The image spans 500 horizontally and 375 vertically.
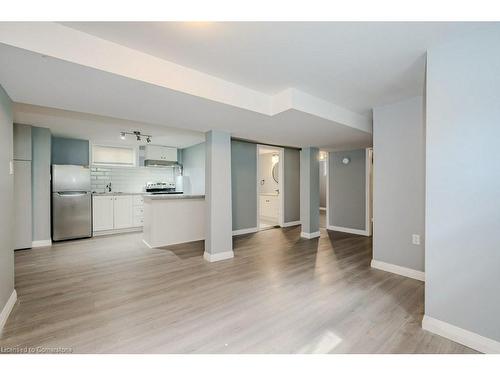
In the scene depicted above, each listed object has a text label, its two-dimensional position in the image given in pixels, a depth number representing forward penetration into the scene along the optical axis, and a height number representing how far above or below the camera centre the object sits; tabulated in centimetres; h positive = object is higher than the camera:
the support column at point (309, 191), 500 -12
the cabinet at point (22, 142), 391 +78
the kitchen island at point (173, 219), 413 -66
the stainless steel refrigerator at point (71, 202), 452 -36
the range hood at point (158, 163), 577 +62
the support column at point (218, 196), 343 -17
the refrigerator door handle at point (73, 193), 459 -17
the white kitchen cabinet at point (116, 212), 503 -64
